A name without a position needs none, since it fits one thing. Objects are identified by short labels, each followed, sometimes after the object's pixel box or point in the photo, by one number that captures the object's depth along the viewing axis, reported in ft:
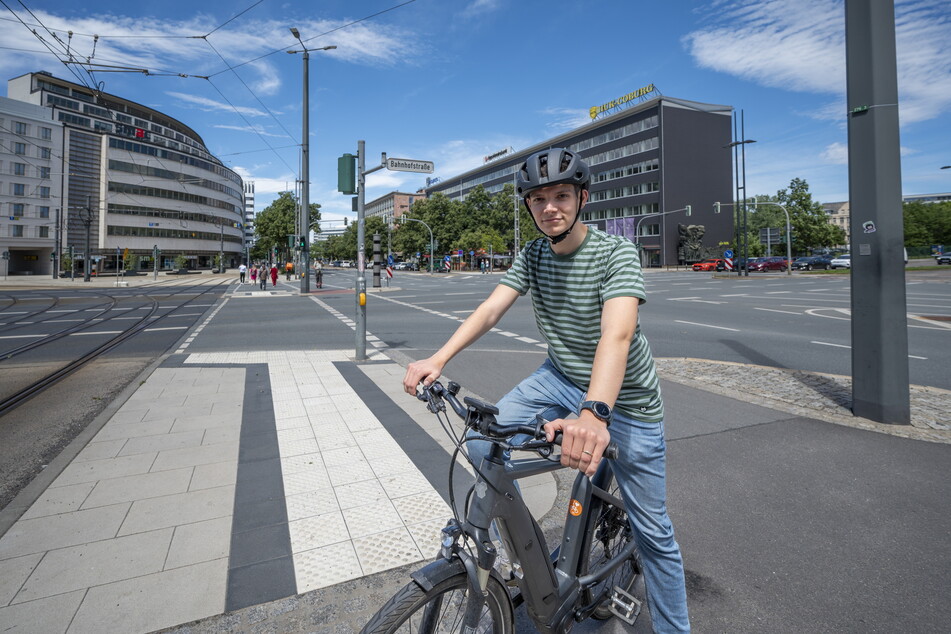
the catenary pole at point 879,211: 15.87
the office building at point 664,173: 220.43
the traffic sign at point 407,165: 27.44
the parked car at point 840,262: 160.72
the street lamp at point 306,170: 86.74
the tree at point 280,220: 241.55
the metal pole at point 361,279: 27.30
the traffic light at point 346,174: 28.55
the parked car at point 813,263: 170.19
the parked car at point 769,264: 156.35
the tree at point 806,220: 214.48
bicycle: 4.90
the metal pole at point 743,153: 130.43
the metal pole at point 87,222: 135.14
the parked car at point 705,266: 203.84
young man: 6.00
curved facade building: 206.28
